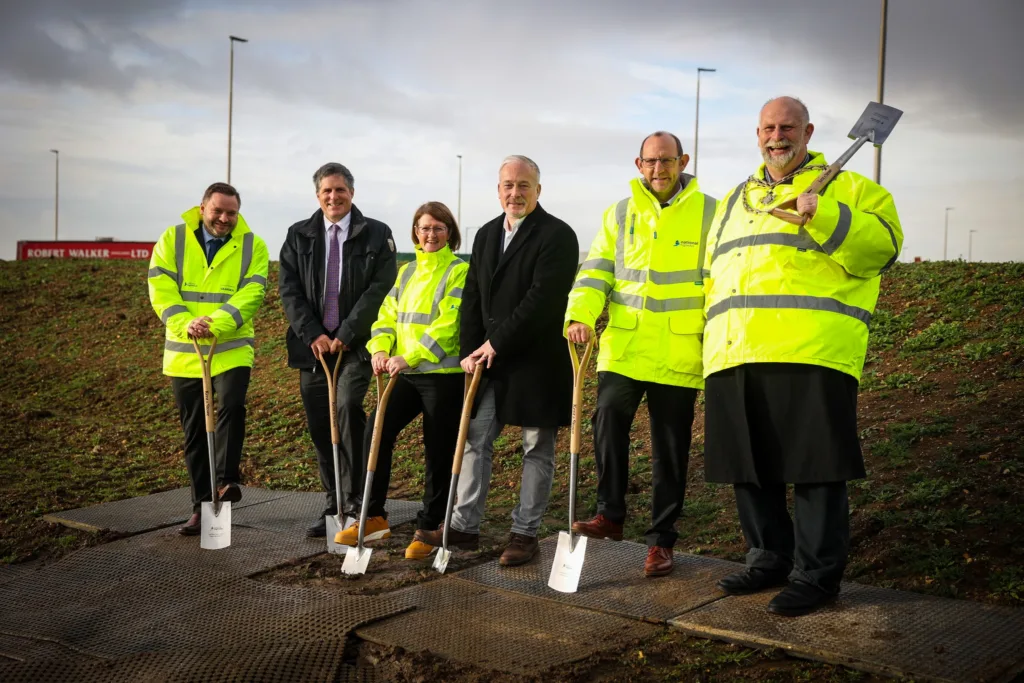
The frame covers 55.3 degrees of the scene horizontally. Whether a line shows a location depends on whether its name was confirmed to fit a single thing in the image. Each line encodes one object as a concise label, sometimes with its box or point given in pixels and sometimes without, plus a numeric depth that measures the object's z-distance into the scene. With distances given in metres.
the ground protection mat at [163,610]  4.11
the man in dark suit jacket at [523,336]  4.99
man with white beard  3.98
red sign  30.59
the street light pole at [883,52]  15.79
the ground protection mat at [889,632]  3.45
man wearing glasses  4.62
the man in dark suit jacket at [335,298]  5.76
